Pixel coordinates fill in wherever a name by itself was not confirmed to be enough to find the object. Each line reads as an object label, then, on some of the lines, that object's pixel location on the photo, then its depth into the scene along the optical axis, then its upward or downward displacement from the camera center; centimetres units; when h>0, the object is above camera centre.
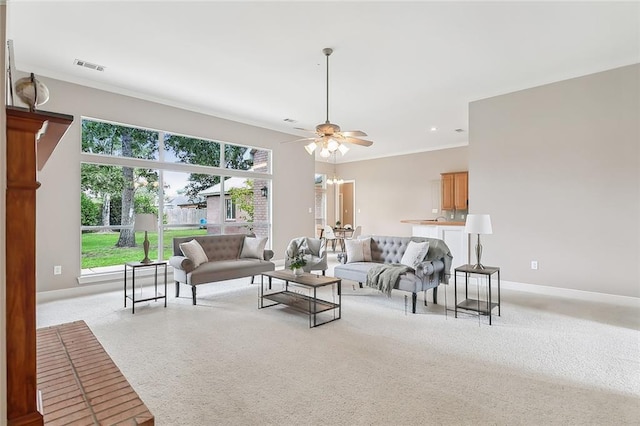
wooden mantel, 104 -15
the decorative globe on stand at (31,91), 121 +46
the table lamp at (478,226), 391 -14
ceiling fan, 393 +94
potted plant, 425 -64
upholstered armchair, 581 -67
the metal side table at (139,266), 419 -65
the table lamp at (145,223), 436 -10
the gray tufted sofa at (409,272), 413 -71
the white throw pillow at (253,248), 557 -56
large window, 516 +48
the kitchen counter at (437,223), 639 -17
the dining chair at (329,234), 943 -55
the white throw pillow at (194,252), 473 -53
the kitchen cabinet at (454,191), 875 +63
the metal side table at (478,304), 380 -109
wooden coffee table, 380 -105
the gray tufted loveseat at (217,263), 451 -73
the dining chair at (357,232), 969 -51
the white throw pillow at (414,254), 444 -53
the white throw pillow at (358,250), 525 -57
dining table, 1007 -58
